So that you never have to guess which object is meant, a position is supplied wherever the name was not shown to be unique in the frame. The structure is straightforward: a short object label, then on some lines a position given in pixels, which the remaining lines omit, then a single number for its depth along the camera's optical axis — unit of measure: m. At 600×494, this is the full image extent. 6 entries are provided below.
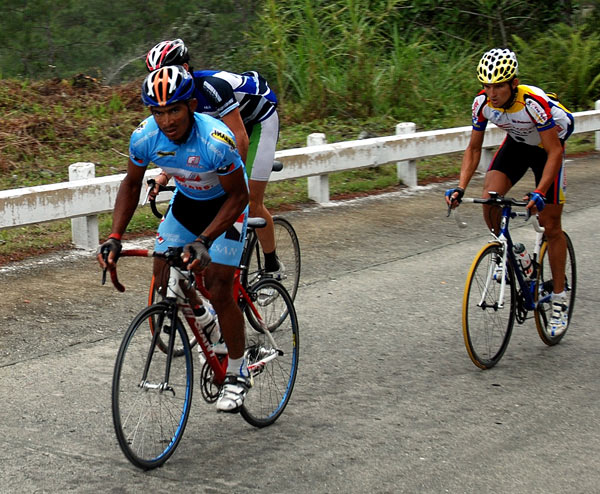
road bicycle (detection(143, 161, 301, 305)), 7.03
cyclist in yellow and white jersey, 6.56
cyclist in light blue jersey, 4.74
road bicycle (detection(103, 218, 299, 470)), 4.67
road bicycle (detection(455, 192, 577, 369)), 6.41
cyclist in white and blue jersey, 7.04
